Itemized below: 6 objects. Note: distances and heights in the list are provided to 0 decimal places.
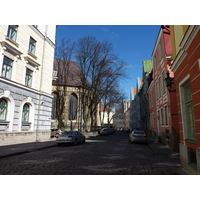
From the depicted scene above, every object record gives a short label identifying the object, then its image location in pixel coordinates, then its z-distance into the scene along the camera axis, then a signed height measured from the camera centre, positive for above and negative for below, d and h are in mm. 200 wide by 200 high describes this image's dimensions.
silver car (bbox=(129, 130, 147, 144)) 17419 -1280
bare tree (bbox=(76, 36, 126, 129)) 32250 +9801
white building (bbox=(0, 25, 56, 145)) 14203 +4272
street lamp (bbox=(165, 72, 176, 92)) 8406 +2268
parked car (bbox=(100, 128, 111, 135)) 37000 -1500
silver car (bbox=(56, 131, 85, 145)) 15093 -1315
